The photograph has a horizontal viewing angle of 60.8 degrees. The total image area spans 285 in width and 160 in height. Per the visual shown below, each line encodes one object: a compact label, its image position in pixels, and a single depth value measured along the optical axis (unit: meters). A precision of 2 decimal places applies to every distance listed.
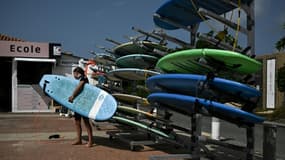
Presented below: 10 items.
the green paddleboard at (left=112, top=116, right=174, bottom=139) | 4.99
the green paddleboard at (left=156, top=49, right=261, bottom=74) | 3.38
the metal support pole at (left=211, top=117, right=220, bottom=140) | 6.30
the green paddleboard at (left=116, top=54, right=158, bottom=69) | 5.72
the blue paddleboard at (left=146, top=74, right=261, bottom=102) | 3.39
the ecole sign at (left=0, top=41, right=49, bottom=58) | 13.92
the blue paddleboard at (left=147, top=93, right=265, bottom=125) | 3.37
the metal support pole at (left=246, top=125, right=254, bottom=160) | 3.56
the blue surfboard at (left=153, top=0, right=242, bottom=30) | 4.46
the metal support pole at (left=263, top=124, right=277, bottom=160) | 3.47
